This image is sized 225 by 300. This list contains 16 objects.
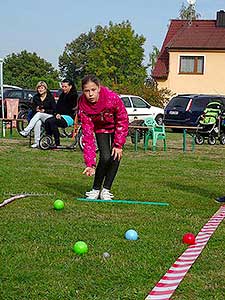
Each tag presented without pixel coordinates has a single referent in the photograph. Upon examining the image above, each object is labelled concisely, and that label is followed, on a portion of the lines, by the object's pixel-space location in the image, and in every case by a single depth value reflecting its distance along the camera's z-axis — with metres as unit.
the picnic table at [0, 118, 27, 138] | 16.80
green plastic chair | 15.85
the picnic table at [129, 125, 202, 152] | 15.30
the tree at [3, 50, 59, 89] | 87.88
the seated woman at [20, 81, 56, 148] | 14.79
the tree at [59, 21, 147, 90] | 60.09
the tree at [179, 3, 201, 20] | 68.44
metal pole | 19.33
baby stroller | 18.92
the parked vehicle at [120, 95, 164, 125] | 27.12
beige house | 41.16
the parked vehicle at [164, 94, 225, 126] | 25.03
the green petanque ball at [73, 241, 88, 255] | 5.15
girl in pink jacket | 7.46
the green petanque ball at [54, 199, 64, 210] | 7.02
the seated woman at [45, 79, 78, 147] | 14.45
